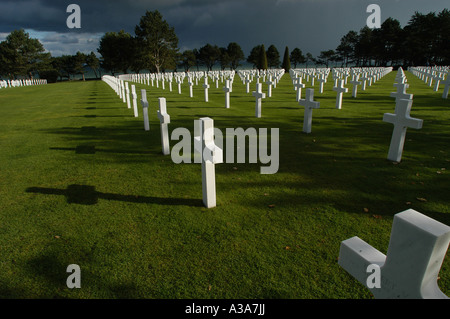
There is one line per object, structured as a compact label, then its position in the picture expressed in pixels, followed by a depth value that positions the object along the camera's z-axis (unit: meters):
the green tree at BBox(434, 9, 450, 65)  58.66
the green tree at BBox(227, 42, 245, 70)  99.00
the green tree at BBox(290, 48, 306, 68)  92.62
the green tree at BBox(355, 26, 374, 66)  75.49
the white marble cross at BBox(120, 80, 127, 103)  13.68
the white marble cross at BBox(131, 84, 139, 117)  9.98
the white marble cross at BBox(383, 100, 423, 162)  4.71
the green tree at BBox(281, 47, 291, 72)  62.49
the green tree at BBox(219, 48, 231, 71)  97.25
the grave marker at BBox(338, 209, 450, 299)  1.15
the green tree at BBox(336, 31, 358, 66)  87.88
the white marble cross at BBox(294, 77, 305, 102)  12.30
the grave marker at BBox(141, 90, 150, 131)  6.87
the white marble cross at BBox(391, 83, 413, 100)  8.57
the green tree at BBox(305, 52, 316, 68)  95.51
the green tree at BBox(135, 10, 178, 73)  61.69
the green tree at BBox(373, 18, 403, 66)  69.19
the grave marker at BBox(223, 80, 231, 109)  11.57
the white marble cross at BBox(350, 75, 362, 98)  14.55
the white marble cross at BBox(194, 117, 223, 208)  3.25
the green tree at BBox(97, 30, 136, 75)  70.19
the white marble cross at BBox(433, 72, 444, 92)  17.04
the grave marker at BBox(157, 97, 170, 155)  5.30
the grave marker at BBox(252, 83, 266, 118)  9.62
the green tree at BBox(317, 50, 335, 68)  95.19
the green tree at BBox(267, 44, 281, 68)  89.23
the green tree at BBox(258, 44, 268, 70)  55.47
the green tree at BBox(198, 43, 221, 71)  96.31
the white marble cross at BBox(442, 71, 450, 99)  13.65
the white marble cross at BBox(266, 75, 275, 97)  14.74
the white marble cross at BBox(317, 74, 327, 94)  16.02
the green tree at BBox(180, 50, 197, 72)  94.81
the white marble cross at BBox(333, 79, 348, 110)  10.71
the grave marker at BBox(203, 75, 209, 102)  13.74
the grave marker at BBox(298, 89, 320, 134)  7.30
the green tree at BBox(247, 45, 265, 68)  92.35
